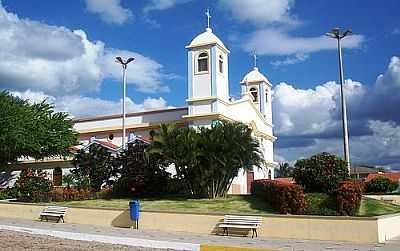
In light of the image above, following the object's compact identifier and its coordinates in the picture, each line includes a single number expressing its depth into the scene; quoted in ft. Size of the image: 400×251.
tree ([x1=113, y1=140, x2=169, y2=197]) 99.91
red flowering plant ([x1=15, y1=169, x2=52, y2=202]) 99.04
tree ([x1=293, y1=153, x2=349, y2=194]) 72.13
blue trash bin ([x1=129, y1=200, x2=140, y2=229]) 68.18
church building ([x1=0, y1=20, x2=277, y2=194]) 138.00
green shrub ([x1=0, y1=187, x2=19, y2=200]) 111.24
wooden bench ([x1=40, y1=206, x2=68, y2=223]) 75.25
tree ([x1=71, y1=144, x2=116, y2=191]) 110.52
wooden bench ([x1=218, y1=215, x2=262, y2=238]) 60.39
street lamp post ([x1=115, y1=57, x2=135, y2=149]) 123.34
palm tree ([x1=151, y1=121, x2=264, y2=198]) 86.94
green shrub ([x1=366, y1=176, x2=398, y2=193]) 127.54
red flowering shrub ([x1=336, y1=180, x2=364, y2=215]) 65.77
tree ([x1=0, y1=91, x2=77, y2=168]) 124.36
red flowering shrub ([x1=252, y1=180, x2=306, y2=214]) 68.23
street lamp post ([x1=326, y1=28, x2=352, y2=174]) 94.99
